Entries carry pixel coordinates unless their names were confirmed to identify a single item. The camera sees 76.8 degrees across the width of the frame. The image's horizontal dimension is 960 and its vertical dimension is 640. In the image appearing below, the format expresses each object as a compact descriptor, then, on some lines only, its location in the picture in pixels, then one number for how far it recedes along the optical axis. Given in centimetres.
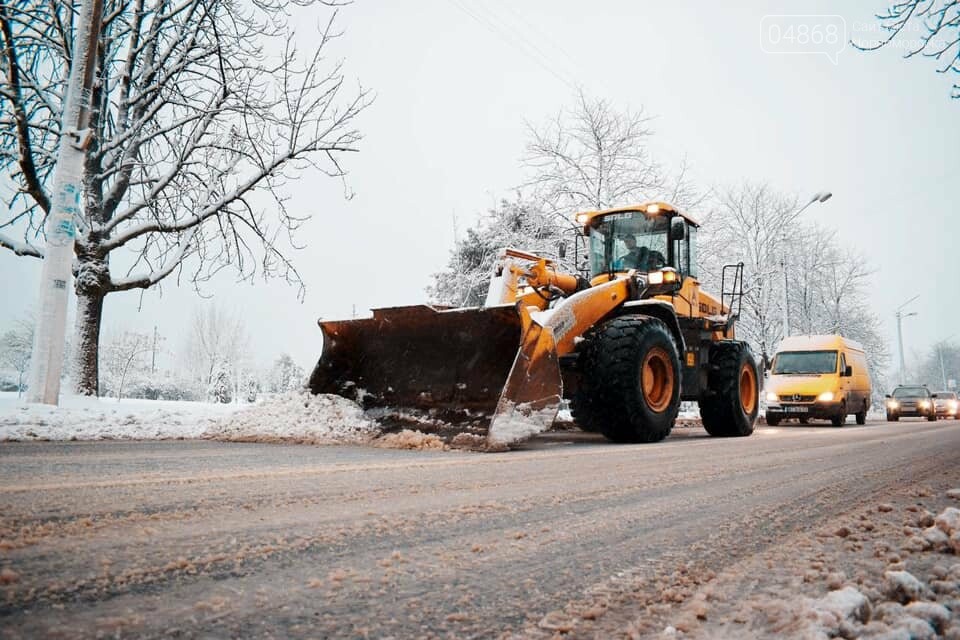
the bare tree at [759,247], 2845
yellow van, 1500
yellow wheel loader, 570
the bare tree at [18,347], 4249
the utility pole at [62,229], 724
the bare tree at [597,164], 2011
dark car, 2338
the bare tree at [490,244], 1955
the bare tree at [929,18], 529
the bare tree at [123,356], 4409
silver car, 2512
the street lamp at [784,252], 2075
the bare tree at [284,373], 5816
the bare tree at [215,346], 4528
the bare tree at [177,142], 1052
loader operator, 860
